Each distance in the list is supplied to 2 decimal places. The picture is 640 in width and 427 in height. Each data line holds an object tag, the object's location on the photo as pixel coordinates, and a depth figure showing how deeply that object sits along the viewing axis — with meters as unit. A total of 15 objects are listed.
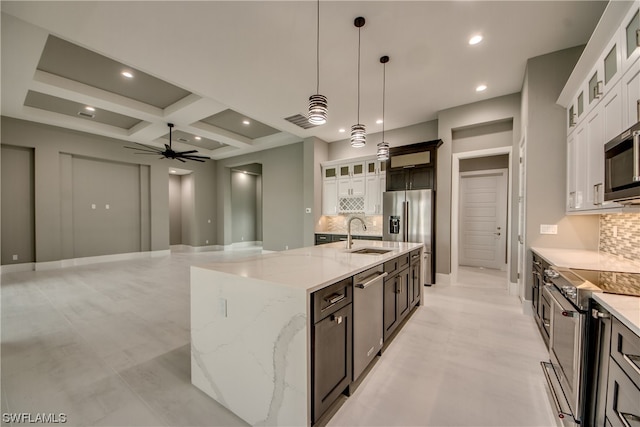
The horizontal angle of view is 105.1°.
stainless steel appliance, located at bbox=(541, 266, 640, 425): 1.30
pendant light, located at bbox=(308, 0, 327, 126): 2.22
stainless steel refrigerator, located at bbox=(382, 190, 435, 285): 4.63
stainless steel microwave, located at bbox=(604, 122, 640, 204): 1.35
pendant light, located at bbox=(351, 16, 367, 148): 2.81
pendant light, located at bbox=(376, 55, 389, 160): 3.23
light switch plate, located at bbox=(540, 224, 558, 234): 3.02
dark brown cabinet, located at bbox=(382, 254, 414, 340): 2.36
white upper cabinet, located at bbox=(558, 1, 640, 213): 1.66
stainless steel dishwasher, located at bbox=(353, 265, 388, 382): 1.79
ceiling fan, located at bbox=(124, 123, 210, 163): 6.10
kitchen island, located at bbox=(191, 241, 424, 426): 1.32
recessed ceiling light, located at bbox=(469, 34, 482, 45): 2.81
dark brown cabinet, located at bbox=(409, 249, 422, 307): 3.18
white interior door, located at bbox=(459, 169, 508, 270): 5.82
